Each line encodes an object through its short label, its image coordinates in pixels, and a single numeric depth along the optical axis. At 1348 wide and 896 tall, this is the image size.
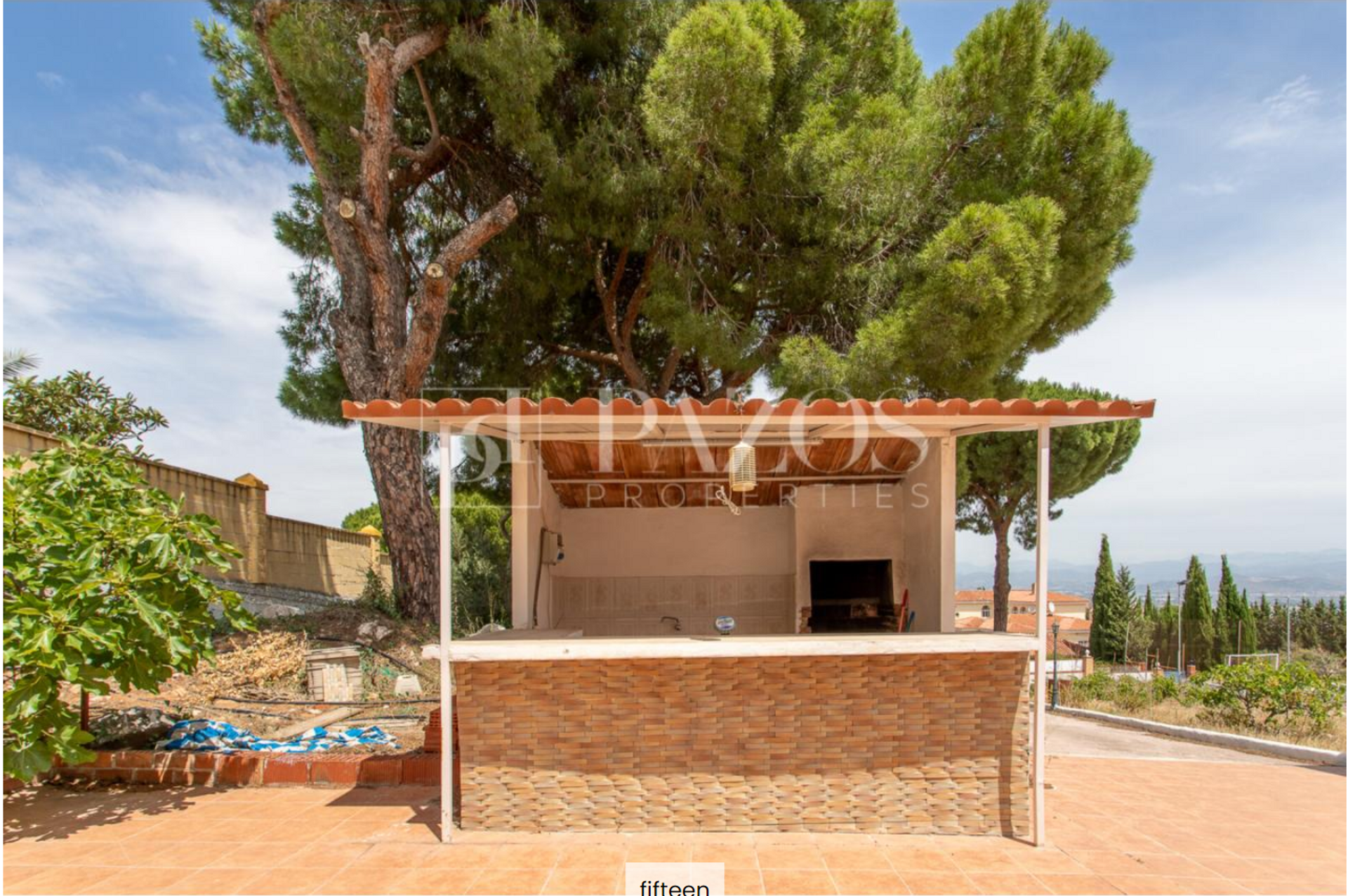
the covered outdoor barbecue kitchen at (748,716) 4.69
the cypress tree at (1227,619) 30.17
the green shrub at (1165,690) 11.45
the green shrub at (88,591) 4.73
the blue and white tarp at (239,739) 6.26
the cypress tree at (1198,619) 28.05
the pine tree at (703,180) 9.20
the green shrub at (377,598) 11.64
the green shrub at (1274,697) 8.87
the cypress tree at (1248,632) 30.31
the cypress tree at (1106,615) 30.27
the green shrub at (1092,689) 12.59
